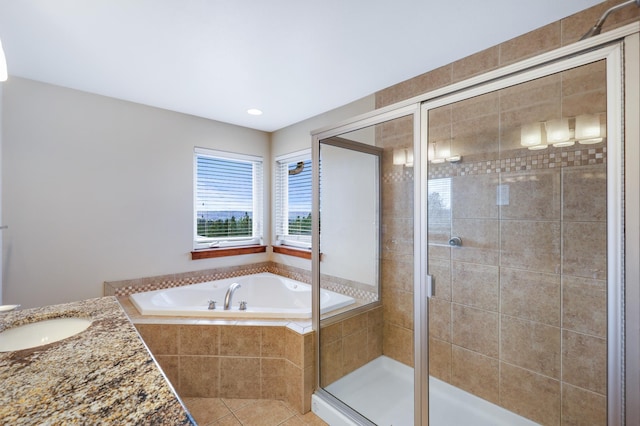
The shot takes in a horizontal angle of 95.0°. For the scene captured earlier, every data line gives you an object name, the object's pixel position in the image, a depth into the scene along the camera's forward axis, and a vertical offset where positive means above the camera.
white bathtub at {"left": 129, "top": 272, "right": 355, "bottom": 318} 2.21 -0.76
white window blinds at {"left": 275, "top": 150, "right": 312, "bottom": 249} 3.32 +0.17
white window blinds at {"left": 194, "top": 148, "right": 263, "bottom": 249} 3.20 +0.17
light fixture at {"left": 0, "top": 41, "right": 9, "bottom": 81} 1.07 +0.53
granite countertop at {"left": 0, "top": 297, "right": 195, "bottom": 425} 0.57 -0.39
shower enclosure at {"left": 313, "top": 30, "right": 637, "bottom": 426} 1.28 -0.24
